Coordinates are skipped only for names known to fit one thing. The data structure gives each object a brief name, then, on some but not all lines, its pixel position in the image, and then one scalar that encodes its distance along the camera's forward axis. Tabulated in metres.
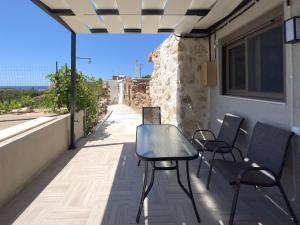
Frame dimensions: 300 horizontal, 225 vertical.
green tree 4.65
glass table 1.89
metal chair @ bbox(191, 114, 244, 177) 2.88
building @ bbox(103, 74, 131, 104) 16.28
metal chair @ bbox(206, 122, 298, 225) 1.88
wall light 1.96
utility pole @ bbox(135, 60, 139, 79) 19.01
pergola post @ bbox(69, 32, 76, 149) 4.27
